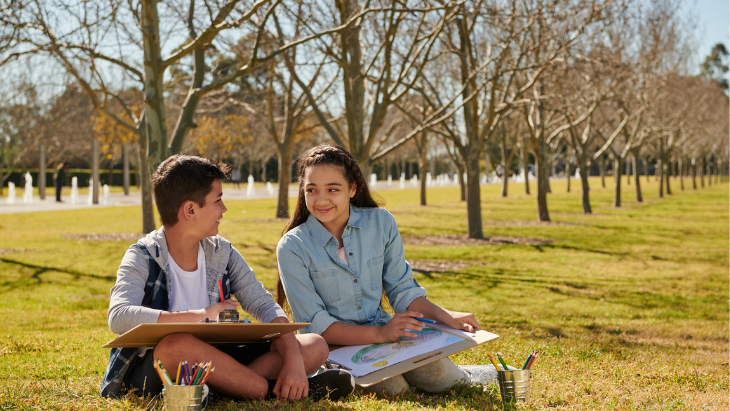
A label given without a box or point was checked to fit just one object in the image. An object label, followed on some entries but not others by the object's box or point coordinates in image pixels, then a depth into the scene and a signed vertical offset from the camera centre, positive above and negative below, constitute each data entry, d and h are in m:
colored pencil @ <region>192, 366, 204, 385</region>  2.95 -0.81
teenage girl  3.82 -0.49
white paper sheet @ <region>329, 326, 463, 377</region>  3.56 -0.89
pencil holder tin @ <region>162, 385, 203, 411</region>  2.90 -0.89
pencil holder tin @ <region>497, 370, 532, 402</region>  3.57 -1.06
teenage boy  3.24 -0.58
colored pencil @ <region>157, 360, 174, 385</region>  2.96 -0.82
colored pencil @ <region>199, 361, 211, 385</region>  2.96 -0.82
